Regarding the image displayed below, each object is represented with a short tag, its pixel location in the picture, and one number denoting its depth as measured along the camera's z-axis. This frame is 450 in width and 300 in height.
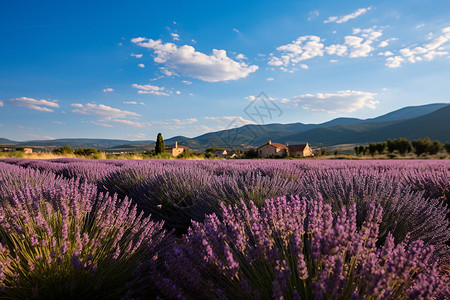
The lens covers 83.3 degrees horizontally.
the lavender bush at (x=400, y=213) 1.94
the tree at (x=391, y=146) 49.49
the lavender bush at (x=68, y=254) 1.24
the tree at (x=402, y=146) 47.56
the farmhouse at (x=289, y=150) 70.25
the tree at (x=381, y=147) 52.09
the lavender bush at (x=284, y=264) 0.80
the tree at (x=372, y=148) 53.12
